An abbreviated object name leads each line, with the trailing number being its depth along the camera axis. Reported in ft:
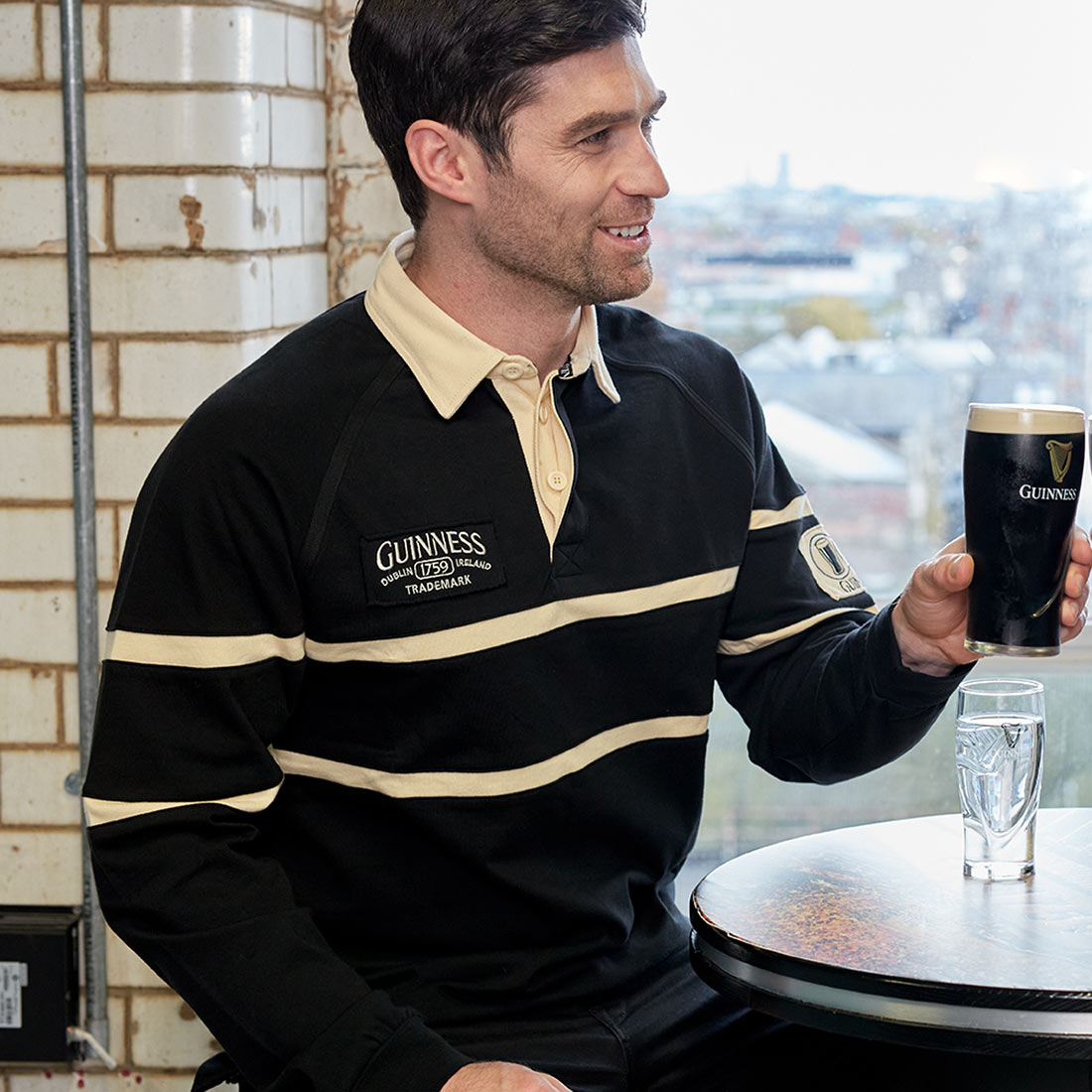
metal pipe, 6.93
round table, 5.27
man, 5.71
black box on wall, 7.26
